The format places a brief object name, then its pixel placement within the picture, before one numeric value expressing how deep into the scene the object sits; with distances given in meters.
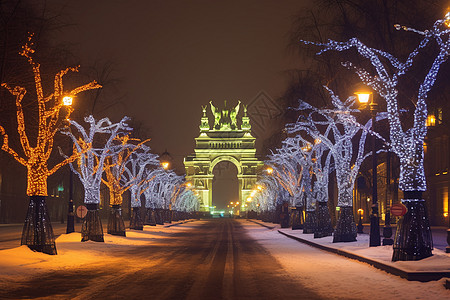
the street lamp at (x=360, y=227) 48.20
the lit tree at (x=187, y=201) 127.67
